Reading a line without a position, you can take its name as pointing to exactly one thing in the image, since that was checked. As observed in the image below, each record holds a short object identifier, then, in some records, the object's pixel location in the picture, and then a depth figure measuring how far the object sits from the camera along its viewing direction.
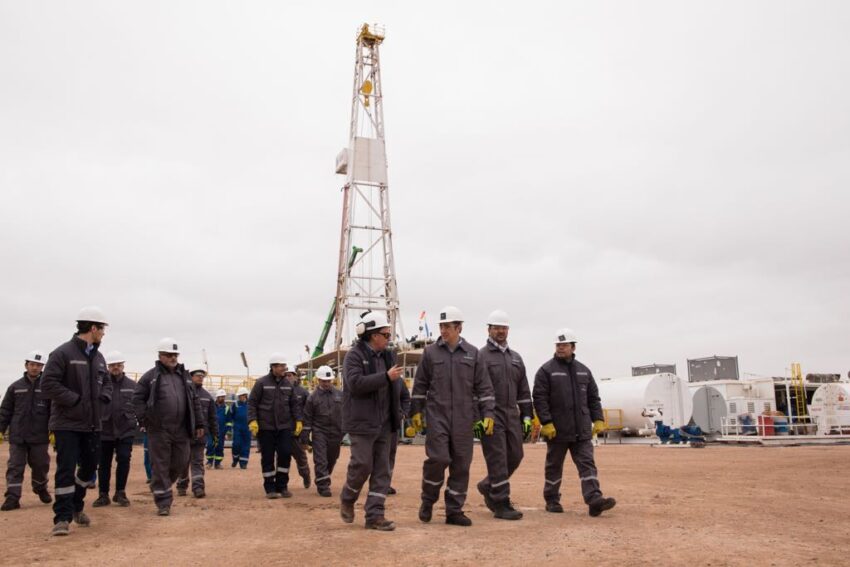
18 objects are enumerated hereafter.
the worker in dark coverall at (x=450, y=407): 7.23
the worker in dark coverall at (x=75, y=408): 6.89
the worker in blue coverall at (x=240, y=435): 16.59
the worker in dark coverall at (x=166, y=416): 8.50
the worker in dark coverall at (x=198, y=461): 10.60
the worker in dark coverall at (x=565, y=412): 8.02
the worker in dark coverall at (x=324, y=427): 10.54
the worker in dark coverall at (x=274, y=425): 10.38
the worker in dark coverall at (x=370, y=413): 7.07
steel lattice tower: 40.16
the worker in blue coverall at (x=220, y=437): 16.80
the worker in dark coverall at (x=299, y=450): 10.91
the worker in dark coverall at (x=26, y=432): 9.24
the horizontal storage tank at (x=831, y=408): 27.33
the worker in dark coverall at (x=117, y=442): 9.42
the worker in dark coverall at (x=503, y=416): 7.67
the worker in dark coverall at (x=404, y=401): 8.76
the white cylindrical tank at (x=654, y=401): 28.25
